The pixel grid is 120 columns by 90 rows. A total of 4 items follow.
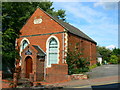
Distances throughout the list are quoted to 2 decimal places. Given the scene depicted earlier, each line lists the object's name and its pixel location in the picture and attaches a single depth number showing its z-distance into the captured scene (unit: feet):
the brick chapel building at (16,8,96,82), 50.96
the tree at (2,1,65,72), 49.52
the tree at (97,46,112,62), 199.20
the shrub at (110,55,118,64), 157.69
